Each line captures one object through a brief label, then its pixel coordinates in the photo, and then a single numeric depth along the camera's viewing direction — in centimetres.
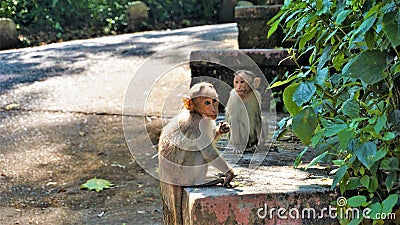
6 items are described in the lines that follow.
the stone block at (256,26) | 688
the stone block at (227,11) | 1675
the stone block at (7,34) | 1176
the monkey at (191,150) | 291
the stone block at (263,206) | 268
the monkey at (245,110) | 409
